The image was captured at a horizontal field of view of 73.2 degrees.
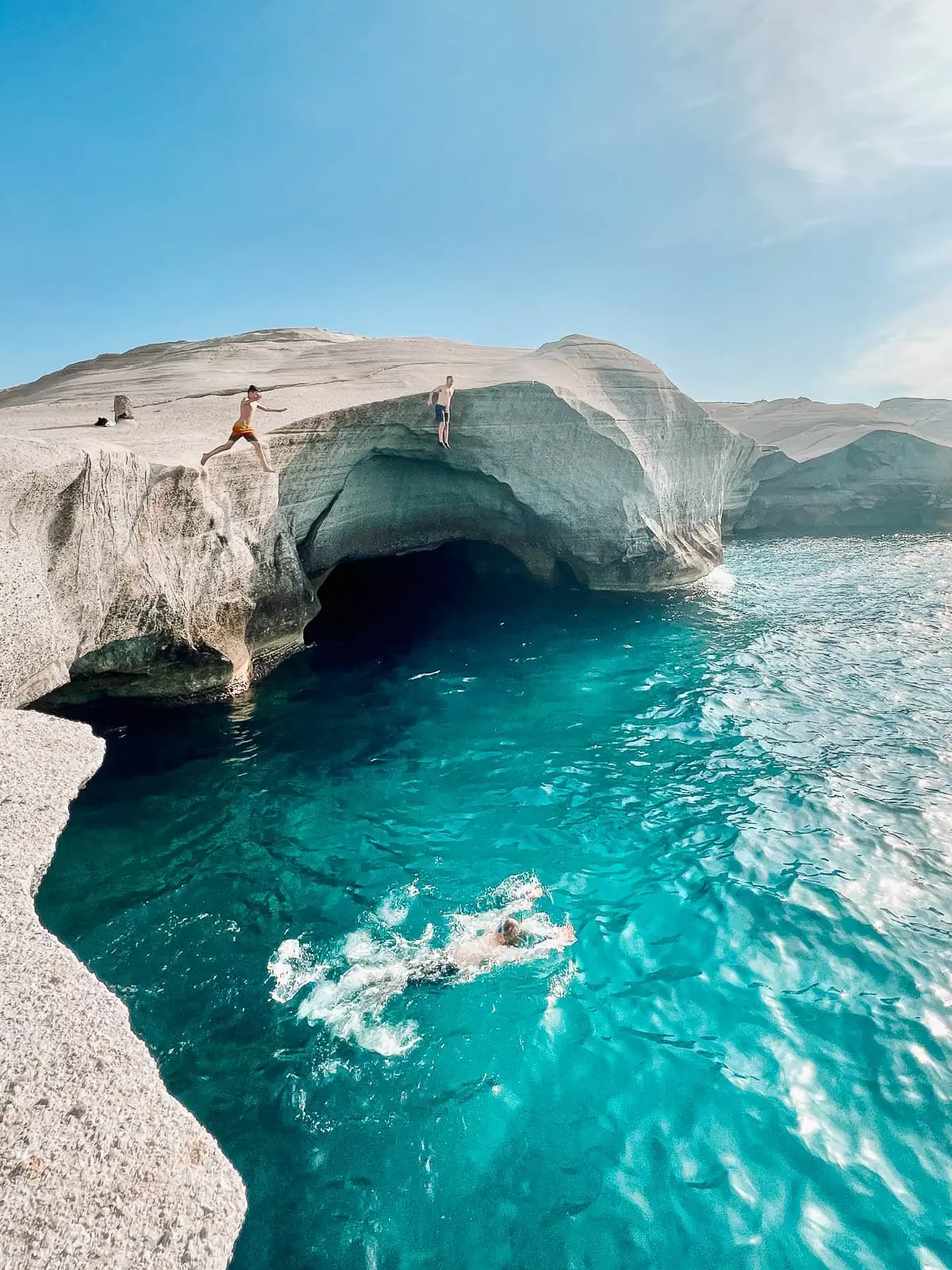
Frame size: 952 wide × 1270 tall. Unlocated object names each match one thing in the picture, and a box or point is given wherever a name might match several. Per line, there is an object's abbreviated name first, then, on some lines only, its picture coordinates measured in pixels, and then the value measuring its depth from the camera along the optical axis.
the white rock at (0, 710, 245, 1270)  2.87
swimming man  6.29
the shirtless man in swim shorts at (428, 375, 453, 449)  15.80
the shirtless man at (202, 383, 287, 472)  11.27
